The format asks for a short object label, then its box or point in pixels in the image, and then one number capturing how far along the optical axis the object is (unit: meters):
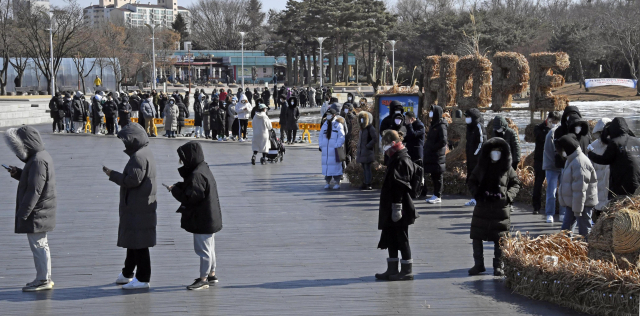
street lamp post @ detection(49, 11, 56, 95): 49.06
